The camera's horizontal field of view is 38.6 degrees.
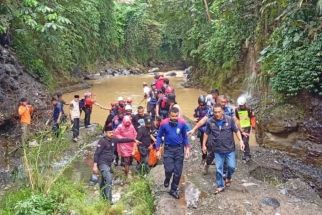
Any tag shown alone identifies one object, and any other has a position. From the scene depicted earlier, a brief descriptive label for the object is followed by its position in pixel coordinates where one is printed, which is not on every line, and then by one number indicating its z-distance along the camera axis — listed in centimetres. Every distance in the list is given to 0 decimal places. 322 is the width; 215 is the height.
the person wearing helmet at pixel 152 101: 1276
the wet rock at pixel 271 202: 771
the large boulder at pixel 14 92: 1394
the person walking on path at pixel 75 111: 1330
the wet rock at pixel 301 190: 861
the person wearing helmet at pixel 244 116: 977
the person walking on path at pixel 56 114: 1310
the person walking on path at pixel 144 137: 995
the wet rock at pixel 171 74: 4031
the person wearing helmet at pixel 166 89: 1179
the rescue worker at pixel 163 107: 1134
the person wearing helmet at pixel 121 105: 1065
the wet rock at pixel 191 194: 782
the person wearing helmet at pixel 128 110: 1010
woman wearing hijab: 956
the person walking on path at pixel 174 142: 769
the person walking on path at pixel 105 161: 796
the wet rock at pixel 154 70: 4541
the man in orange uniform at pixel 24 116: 1227
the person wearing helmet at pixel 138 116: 1005
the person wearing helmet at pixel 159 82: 1312
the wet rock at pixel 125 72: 4217
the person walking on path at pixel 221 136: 780
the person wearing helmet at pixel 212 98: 1033
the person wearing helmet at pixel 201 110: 1036
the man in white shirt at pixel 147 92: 1350
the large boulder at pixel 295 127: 1152
